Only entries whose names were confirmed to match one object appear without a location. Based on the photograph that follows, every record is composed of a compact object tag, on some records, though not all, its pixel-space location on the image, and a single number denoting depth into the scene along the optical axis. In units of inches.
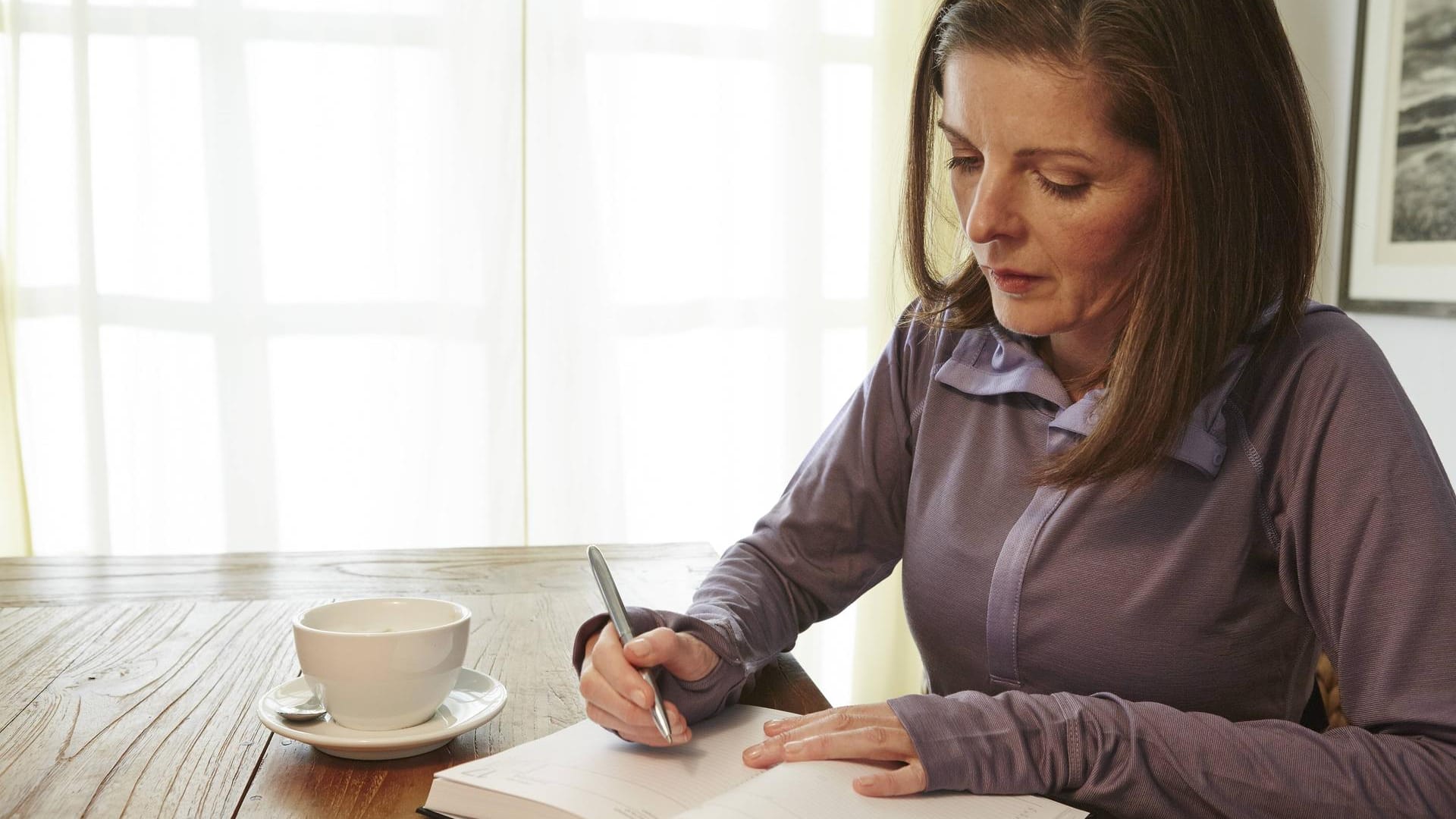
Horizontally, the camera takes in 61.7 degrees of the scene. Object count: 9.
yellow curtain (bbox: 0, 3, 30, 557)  96.2
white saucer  32.0
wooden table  31.0
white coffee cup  32.3
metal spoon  33.7
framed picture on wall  79.9
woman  31.4
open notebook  28.7
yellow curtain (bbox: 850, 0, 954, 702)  107.7
